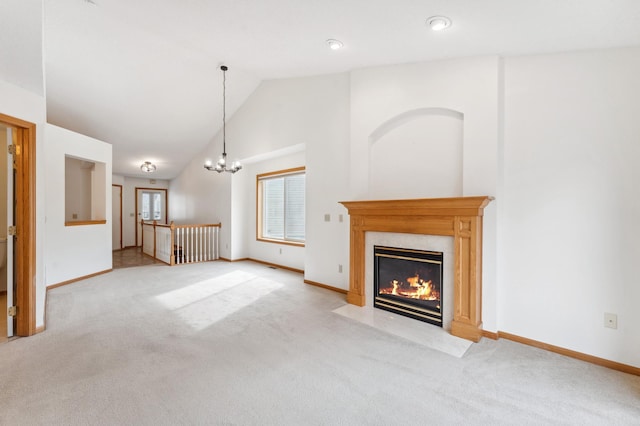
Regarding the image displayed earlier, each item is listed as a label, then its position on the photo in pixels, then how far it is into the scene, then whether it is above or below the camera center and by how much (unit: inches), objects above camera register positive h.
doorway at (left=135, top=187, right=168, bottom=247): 379.9 +8.2
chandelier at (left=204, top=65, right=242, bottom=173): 205.0 +83.7
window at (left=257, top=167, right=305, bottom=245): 234.5 +5.2
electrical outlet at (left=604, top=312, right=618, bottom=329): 93.7 -35.1
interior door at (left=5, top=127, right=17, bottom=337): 111.7 -3.4
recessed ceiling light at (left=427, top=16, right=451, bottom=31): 95.5 +63.7
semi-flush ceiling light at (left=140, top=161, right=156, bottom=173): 323.3 +51.1
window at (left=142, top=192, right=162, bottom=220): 390.0 +8.5
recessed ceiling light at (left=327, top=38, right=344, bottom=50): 123.8 +73.0
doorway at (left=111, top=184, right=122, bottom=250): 349.4 -3.5
